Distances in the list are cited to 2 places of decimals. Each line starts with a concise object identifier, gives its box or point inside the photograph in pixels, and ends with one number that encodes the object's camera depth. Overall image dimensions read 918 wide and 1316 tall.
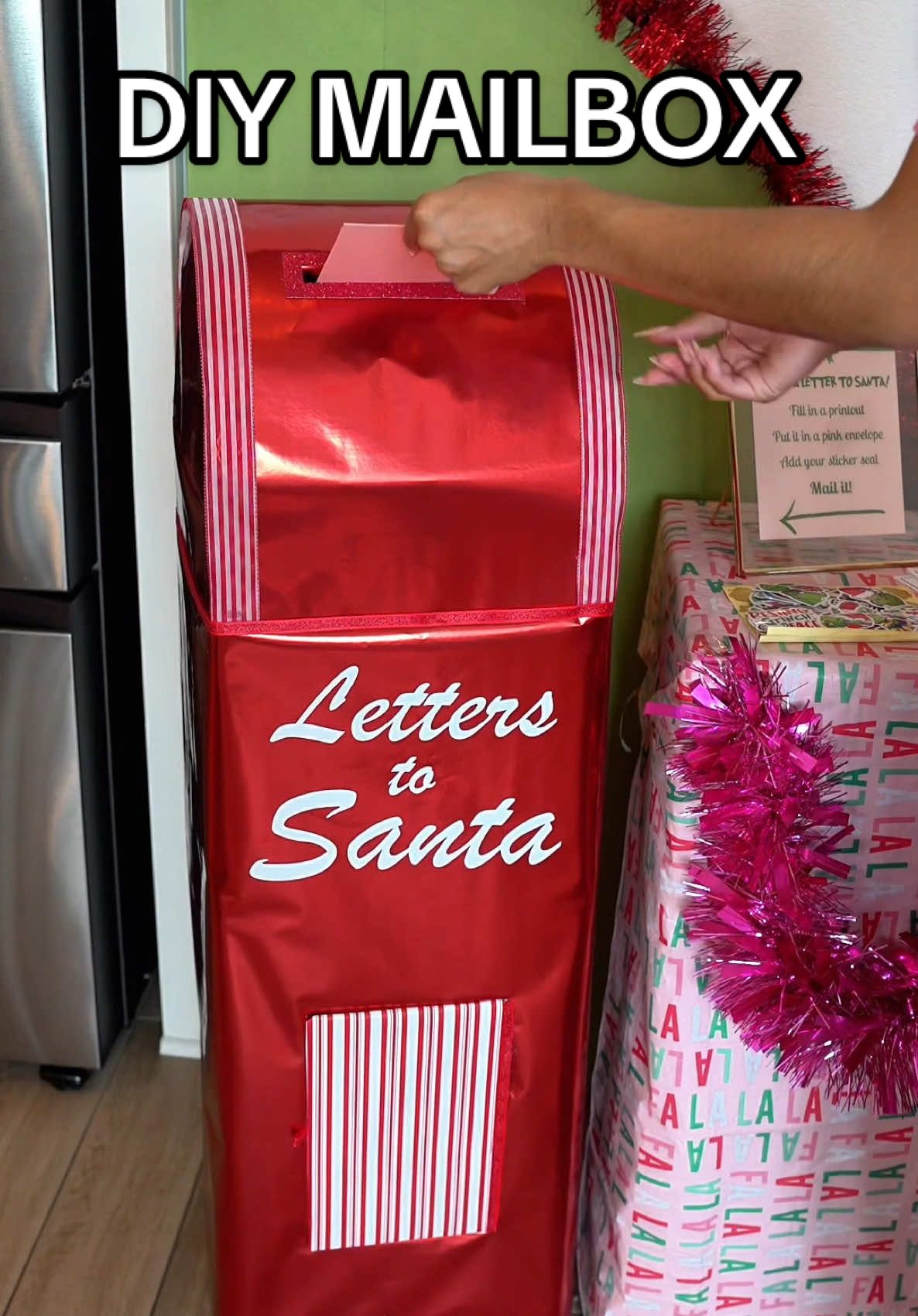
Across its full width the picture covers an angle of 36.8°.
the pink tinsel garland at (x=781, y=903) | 1.16
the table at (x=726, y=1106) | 1.23
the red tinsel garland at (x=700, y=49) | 1.41
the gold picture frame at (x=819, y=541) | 1.37
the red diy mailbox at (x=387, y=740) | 1.10
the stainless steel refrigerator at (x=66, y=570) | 1.45
